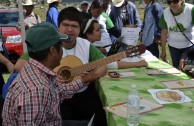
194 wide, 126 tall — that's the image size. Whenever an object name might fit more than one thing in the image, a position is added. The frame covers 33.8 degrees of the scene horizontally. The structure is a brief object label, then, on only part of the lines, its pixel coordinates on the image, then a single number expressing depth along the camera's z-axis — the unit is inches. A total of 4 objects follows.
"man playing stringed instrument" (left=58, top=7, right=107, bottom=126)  109.7
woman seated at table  130.0
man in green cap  60.8
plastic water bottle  67.3
